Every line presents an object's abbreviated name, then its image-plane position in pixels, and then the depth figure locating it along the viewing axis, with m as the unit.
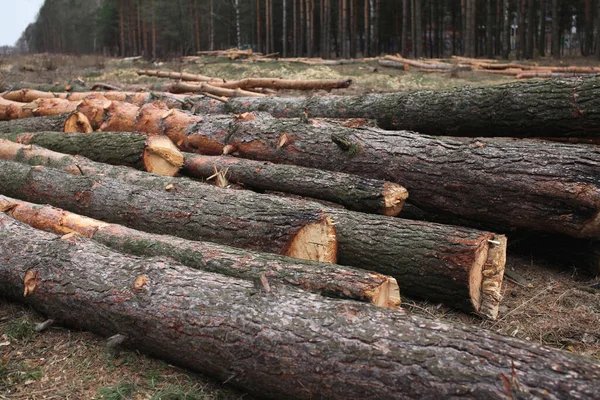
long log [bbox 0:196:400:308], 3.53
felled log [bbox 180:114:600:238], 4.61
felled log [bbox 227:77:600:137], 5.44
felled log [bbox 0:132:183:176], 6.52
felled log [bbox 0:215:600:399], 2.54
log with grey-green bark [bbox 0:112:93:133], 8.44
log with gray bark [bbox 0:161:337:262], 4.39
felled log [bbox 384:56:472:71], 18.02
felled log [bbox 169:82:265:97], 11.88
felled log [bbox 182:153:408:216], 5.09
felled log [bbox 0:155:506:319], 4.18
